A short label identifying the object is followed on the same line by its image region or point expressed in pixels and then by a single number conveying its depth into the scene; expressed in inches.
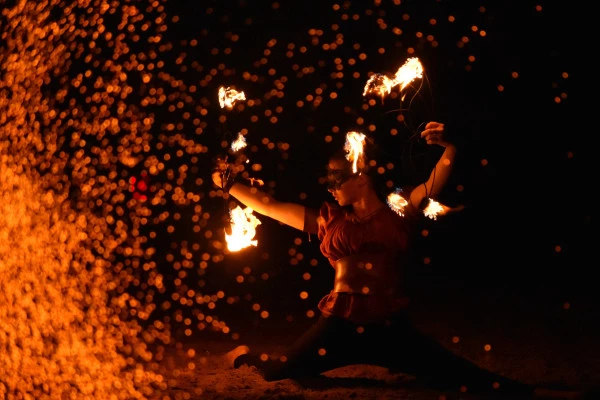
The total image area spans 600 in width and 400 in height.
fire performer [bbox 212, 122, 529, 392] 156.3
